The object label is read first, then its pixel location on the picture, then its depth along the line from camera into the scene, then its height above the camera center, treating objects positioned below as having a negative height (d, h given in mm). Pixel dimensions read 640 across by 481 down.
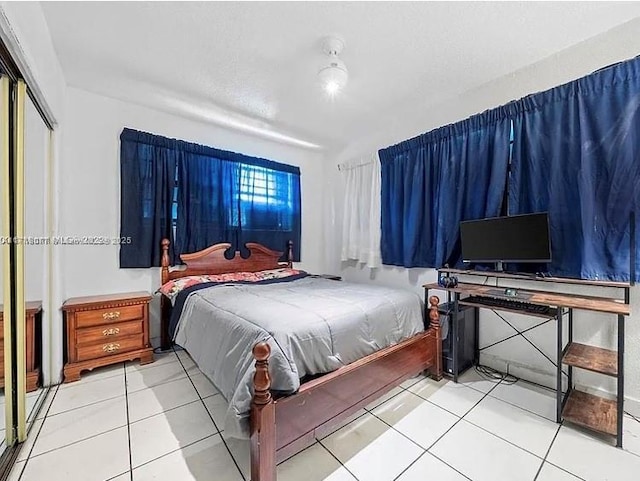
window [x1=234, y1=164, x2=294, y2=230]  3721 +537
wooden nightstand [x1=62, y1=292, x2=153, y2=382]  2371 -821
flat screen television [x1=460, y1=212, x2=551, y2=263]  2114 +2
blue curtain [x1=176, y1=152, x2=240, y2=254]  3242 +433
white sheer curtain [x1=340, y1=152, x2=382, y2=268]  3658 +358
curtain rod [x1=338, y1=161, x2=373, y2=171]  3851 +1031
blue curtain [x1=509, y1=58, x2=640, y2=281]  1862 +520
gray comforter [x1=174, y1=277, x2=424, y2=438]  1413 -568
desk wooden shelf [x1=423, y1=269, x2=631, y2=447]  1646 -732
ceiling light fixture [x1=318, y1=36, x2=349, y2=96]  2064 +1292
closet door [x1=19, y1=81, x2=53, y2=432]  1770 -103
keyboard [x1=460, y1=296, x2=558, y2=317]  1917 -479
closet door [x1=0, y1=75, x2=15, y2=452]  1484 -224
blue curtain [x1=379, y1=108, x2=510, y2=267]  2513 +531
